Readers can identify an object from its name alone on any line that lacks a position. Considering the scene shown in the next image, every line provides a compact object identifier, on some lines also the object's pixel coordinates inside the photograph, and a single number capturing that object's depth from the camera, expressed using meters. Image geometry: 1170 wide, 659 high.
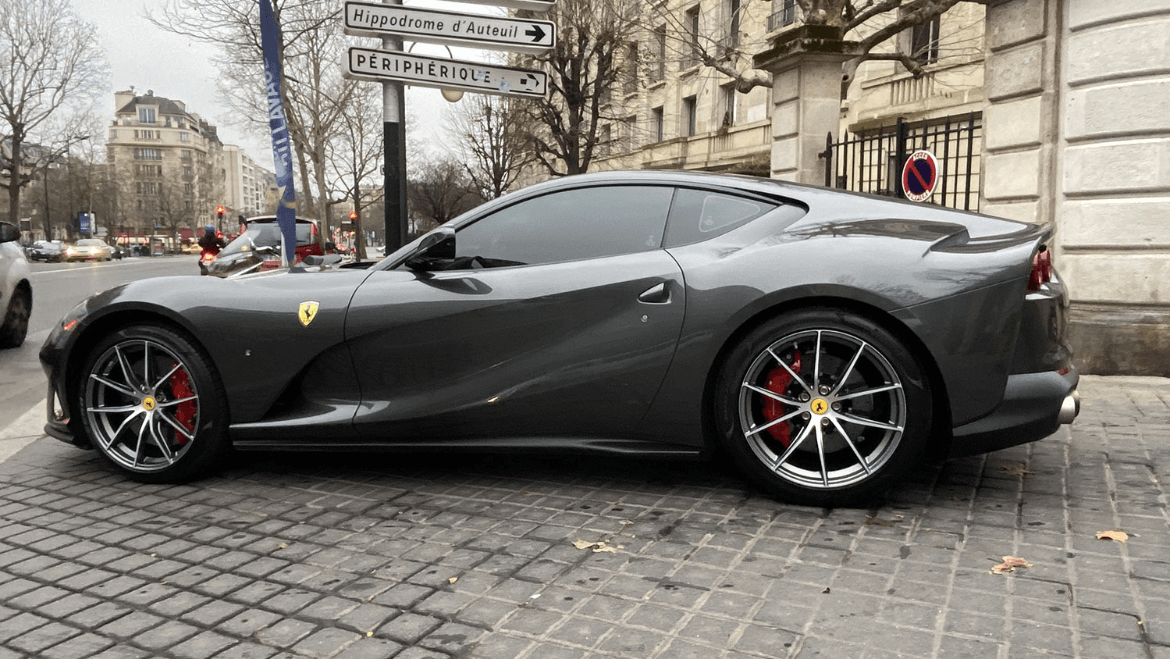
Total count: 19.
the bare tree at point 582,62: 22.92
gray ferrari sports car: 3.37
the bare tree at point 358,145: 48.16
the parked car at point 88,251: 52.96
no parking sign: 9.03
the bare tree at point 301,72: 27.17
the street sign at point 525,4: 7.31
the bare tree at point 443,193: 50.97
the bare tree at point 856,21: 13.59
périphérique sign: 7.07
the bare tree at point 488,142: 37.53
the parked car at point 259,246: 13.05
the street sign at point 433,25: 7.05
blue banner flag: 7.95
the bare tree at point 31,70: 47.25
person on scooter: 15.37
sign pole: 7.36
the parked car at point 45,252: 58.28
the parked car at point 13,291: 9.09
